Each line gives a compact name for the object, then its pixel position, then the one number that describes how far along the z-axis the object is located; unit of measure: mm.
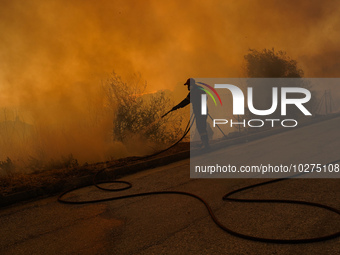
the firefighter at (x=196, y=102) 8109
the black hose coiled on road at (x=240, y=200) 2590
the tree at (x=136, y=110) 10031
